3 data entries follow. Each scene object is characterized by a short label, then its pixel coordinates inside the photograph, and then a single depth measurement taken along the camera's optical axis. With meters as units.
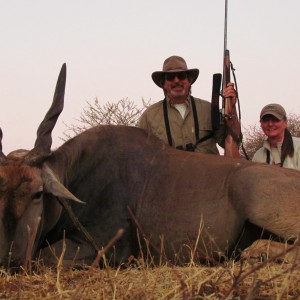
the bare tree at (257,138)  20.47
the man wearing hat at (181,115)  5.47
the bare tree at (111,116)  17.20
